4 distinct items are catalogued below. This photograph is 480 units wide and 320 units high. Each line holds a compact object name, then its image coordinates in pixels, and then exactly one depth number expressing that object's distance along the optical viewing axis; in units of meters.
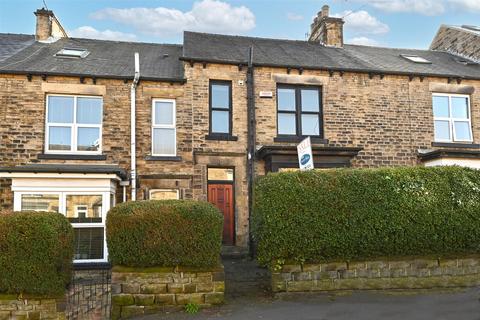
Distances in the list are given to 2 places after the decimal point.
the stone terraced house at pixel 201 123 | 12.94
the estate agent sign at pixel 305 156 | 9.53
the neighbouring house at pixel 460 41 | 18.90
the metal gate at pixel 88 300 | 7.89
